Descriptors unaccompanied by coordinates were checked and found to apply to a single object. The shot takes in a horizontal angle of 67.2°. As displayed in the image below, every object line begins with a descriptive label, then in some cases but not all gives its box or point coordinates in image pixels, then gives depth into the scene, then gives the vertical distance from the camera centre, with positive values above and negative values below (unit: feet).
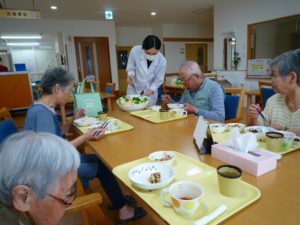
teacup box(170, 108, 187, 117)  5.89 -1.07
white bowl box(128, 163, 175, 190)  2.57 -1.27
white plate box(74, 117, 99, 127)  5.56 -1.16
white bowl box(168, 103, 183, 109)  6.37 -1.00
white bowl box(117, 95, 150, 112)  7.03 -0.94
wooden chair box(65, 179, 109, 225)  3.00 -1.73
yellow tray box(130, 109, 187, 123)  5.72 -1.18
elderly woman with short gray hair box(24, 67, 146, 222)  4.28 -0.92
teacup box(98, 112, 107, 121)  5.89 -1.07
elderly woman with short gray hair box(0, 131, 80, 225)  1.74 -0.79
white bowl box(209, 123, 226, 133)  4.38 -1.15
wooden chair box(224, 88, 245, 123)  6.51 -1.13
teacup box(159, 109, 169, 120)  5.82 -1.09
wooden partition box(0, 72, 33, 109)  17.81 -0.94
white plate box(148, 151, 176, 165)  3.22 -1.24
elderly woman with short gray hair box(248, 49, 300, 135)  4.31 -0.63
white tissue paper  3.01 -0.99
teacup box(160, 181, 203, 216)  2.09 -1.22
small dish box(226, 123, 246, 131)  4.45 -1.16
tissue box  2.80 -1.18
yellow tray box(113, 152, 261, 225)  2.13 -1.33
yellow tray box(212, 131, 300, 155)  3.43 -1.23
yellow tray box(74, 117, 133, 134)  4.92 -1.23
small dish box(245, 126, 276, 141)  3.86 -1.14
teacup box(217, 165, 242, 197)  2.34 -1.17
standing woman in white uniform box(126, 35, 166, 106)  8.39 -0.01
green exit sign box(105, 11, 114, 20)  20.39 +5.39
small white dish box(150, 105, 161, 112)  6.75 -1.09
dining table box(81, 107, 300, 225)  2.10 -1.32
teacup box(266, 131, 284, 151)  3.34 -1.10
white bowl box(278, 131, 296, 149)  3.41 -1.13
